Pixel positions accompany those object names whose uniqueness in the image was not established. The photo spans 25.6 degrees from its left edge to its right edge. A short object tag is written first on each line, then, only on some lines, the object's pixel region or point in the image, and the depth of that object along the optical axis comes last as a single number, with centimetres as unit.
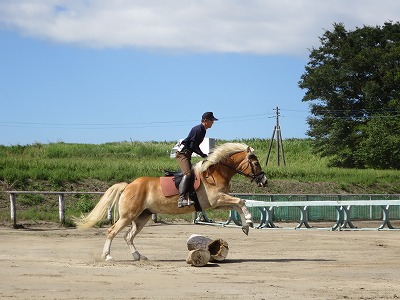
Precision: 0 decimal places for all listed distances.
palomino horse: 1652
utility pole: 6802
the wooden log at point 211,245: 1580
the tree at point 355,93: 7212
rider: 1644
